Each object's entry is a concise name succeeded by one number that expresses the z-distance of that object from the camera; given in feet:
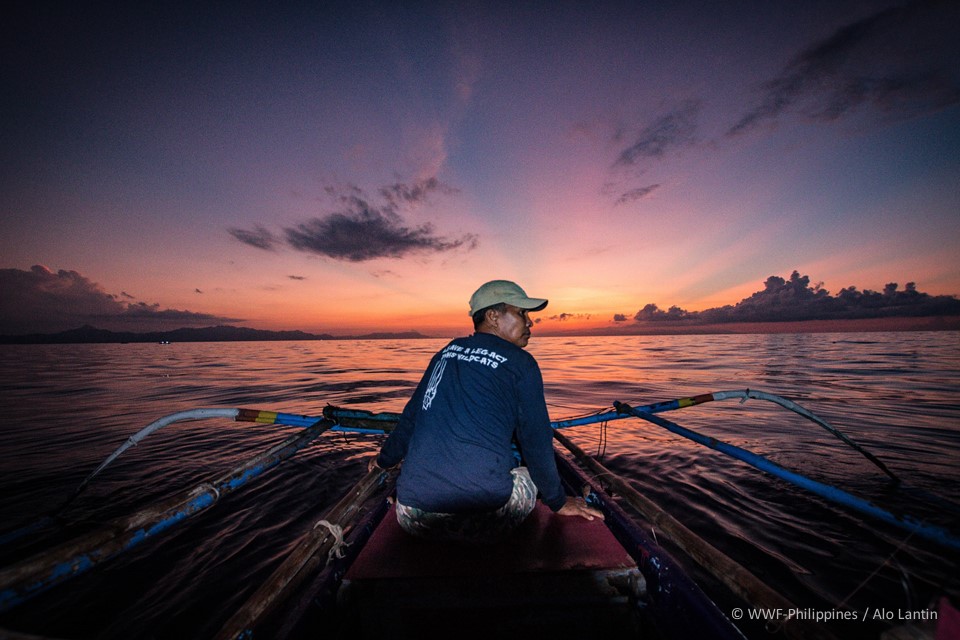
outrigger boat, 2.64
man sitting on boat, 3.27
